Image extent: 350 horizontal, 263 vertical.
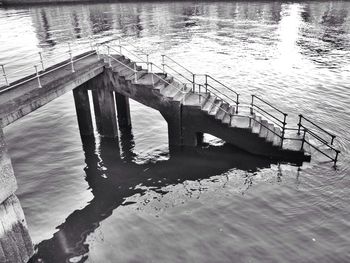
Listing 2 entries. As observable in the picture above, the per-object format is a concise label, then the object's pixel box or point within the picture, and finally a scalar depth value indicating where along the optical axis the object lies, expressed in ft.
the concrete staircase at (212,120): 54.08
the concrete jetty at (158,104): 50.49
